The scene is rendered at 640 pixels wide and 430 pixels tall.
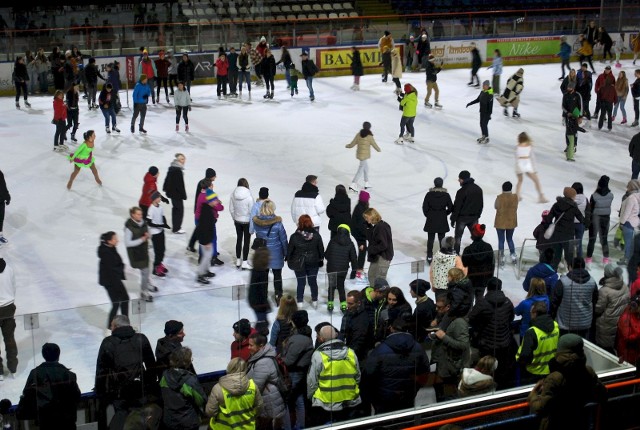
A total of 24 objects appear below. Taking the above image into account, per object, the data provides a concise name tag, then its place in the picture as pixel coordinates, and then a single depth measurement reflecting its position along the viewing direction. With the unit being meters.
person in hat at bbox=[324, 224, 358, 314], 11.55
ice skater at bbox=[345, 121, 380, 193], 16.94
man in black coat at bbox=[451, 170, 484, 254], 13.80
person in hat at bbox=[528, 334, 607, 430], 7.64
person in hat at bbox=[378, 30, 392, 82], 27.05
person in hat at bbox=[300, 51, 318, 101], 24.59
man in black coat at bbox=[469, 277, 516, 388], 9.05
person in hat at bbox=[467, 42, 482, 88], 26.52
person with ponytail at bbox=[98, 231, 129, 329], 10.81
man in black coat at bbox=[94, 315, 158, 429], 8.16
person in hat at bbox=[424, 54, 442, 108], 23.28
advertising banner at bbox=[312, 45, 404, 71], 29.34
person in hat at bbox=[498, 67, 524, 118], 22.53
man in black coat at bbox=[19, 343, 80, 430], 7.92
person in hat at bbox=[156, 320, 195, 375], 8.27
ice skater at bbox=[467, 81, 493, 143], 19.81
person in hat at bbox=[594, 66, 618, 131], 21.53
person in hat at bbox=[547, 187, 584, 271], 13.00
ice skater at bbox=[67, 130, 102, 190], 16.44
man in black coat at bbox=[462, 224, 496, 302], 9.44
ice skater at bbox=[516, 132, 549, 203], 16.50
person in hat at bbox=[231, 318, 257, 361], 8.45
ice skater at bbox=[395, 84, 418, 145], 19.64
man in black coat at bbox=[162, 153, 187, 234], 14.28
